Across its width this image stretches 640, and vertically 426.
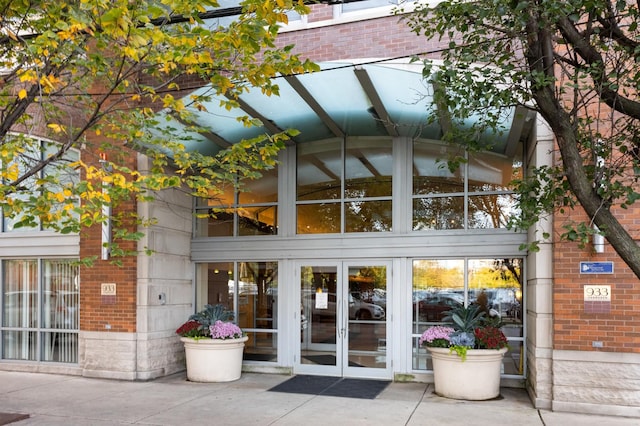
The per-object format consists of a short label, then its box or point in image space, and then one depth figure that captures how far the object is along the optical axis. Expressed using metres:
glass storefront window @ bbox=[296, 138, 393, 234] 10.91
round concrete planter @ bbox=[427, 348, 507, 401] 8.80
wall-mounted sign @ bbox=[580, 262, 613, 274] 7.83
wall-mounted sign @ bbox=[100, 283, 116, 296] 10.69
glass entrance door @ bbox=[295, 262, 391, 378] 10.51
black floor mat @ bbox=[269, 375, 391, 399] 9.26
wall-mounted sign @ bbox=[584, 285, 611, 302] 7.82
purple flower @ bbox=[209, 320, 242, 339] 10.23
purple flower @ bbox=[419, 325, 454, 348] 9.11
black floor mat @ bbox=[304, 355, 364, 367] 10.71
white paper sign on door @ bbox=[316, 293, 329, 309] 10.88
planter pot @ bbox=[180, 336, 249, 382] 10.19
